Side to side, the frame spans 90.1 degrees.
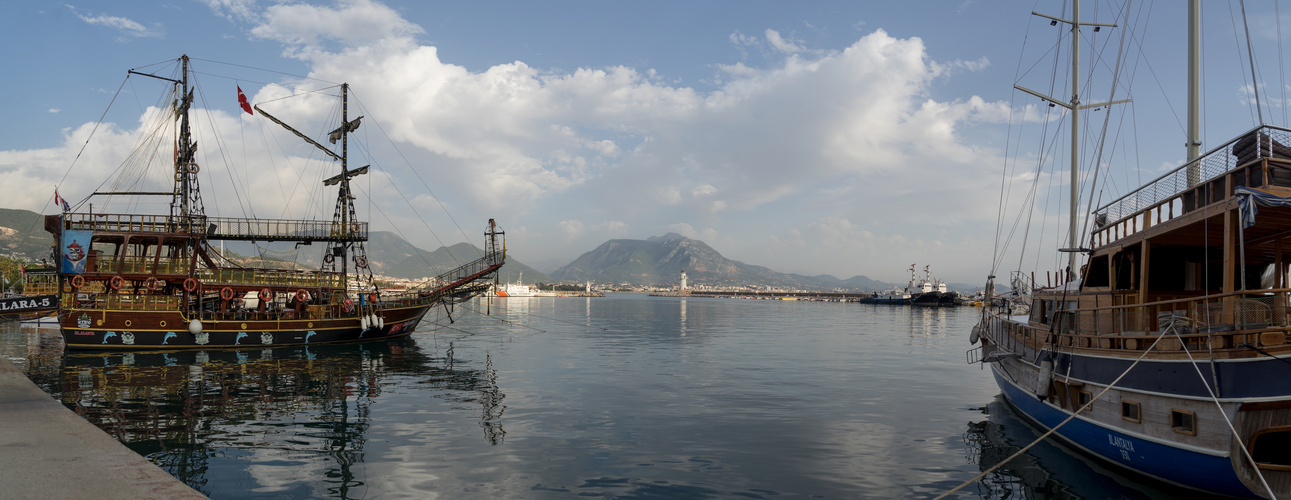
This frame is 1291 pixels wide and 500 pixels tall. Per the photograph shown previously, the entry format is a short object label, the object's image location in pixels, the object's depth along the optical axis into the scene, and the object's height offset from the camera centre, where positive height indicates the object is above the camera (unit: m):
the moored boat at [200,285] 33.28 -0.90
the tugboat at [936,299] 145.62 -5.12
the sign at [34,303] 44.47 -2.44
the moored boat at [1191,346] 10.11 -1.21
